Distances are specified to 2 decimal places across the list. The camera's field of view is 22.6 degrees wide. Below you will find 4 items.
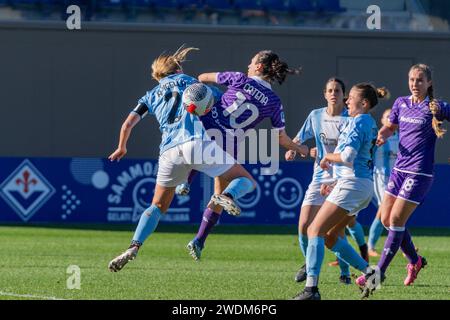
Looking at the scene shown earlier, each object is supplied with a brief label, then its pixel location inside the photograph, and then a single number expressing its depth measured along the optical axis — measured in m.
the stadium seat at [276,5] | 24.00
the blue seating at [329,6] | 23.91
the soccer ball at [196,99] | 10.41
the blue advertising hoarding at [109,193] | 20.95
